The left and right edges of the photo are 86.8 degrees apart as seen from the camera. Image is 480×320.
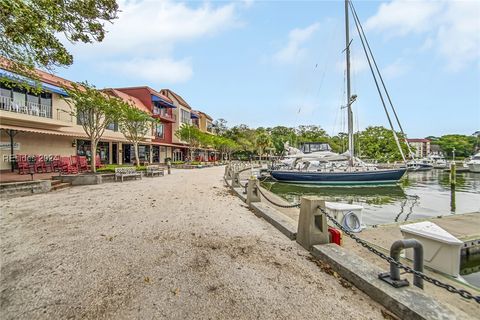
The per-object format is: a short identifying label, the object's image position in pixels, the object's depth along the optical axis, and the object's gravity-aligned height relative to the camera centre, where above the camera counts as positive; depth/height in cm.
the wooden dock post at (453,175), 1719 -163
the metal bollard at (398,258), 295 -125
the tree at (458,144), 8588 +281
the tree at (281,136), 6756 +512
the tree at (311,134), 7194 +591
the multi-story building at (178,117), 3772 +589
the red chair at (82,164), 1692 -58
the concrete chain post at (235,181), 1253 -137
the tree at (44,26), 372 +216
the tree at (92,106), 1396 +280
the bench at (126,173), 1471 -107
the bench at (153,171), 1789 -116
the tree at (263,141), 5575 +286
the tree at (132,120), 1869 +274
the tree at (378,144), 5131 +182
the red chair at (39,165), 1426 -53
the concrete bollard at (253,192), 857 -129
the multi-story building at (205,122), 5123 +690
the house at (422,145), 11831 +354
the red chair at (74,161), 1610 -35
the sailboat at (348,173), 2012 -160
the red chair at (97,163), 1928 -64
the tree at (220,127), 6475 +706
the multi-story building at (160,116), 3203 +512
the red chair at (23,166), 1359 -54
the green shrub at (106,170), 1544 -92
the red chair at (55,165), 1510 -55
